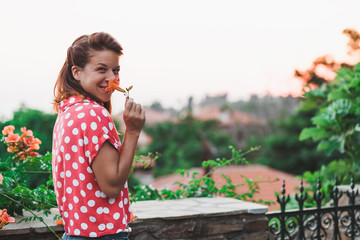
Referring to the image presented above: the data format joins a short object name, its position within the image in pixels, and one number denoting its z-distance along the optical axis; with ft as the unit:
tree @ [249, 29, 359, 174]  48.34
